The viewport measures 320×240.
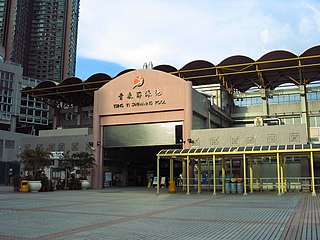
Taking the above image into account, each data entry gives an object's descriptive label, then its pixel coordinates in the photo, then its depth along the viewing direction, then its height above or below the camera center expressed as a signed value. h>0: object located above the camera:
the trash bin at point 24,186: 29.11 -1.09
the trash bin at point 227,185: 27.12 -0.92
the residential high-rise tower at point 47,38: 119.00 +42.43
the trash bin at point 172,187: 27.75 -1.09
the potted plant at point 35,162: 30.50 +0.82
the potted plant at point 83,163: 35.28 +0.83
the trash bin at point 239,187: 26.73 -1.04
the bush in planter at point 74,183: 34.41 -1.02
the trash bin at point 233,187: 26.85 -1.05
